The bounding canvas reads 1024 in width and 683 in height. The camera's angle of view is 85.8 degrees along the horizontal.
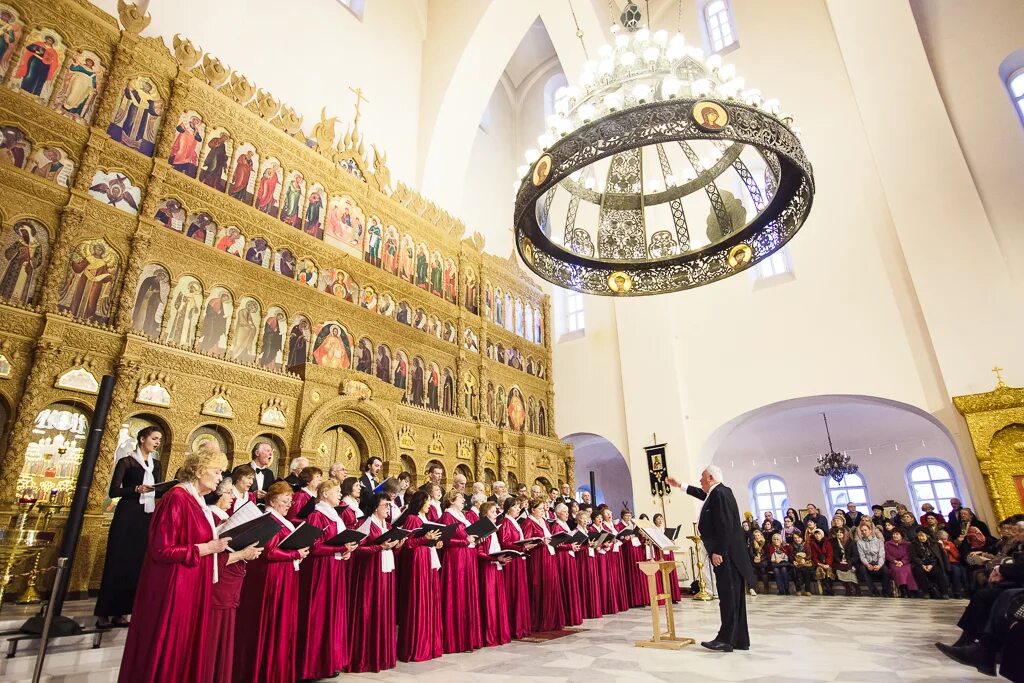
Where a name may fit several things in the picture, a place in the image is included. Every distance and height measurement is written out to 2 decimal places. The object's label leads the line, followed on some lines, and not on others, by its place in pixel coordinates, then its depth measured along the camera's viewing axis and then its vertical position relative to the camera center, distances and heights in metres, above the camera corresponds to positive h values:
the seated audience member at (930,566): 10.51 -0.50
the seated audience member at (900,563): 10.85 -0.44
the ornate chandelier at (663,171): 4.86 +3.54
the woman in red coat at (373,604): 4.84 -0.45
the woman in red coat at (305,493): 5.02 +0.55
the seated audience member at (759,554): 12.55 -0.25
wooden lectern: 5.54 -0.70
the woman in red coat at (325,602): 4.41 -0.39
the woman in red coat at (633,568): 10.02 -0.38
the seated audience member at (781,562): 12.24 -0.42
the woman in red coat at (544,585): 7.09 -0.46
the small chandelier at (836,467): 16.28 +2.05
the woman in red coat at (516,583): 6.69 -0.41
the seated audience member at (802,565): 12.05 -0.49
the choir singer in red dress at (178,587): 3.19 -0.18
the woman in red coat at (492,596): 6.15 -0.50
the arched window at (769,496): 19.73 +1.56
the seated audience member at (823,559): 11.89 -0.37
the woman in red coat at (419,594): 5.30 -0.41
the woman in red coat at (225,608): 3.49 -0.33
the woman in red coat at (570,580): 7.51 -0.43
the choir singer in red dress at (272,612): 4.02 -0.41
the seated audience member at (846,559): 11.59 -0.37
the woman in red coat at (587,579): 8.33 -0.47
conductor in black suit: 5.34 -0.18
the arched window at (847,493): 18.50 +1.52
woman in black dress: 5.17 +0.25
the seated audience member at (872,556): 11.13 -0.31
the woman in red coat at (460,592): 5.73 -0.43
